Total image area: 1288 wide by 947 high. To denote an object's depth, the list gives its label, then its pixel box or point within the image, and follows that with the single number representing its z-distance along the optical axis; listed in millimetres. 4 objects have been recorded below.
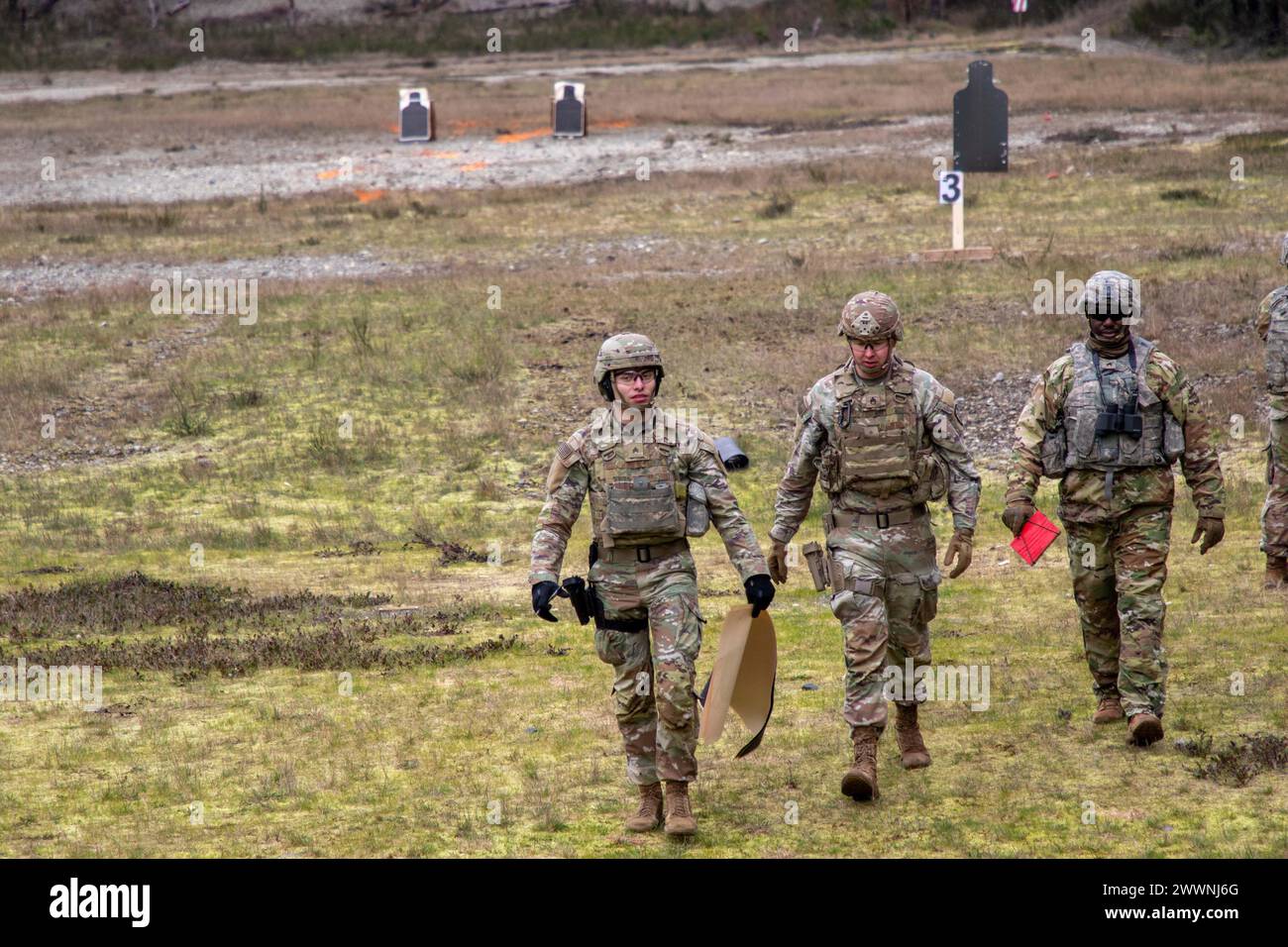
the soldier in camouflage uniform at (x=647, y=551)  16172
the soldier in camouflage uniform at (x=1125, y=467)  17844
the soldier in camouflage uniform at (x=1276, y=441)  23859
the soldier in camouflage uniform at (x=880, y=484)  17328
